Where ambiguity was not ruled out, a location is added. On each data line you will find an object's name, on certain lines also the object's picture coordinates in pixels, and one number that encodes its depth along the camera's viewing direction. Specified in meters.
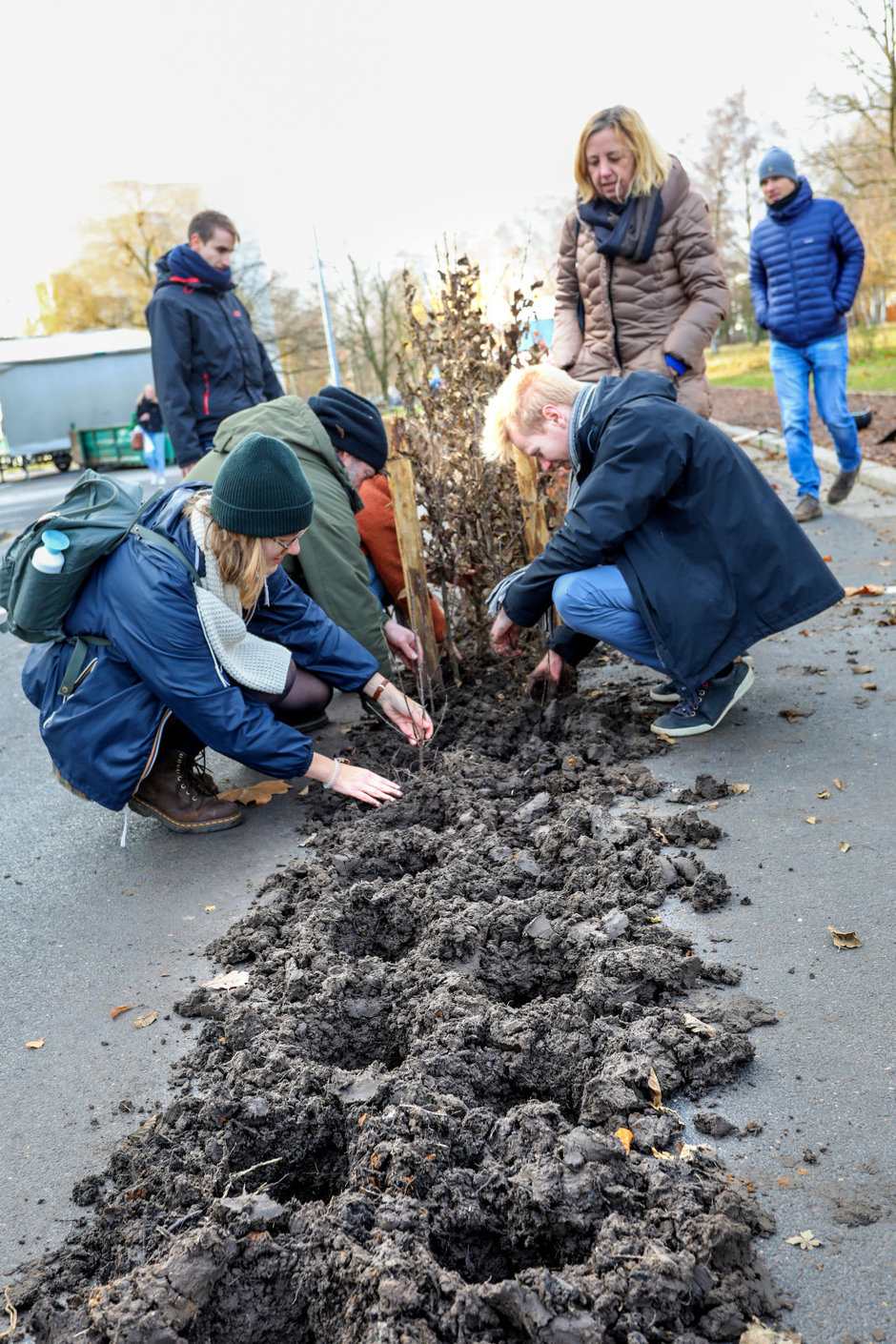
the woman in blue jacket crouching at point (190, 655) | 3.32
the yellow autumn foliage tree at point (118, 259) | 37.47
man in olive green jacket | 4.34
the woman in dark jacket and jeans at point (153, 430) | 14.34
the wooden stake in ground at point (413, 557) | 4.40
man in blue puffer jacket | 7.22
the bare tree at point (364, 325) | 31.58
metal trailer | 28.81
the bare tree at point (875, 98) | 16.52
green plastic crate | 28.75
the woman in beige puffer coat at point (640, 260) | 4.81
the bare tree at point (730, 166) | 40.53
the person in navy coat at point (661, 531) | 3.75
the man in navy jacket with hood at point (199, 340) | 5.78
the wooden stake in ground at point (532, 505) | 4.58
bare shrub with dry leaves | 4.82
